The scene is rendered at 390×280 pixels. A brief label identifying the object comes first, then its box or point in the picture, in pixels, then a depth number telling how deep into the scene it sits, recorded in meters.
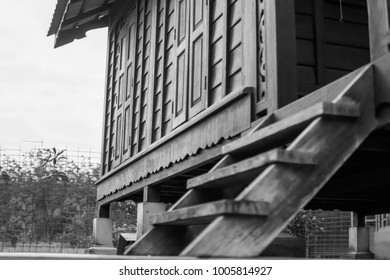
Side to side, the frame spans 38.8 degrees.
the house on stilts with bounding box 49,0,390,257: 2.77
